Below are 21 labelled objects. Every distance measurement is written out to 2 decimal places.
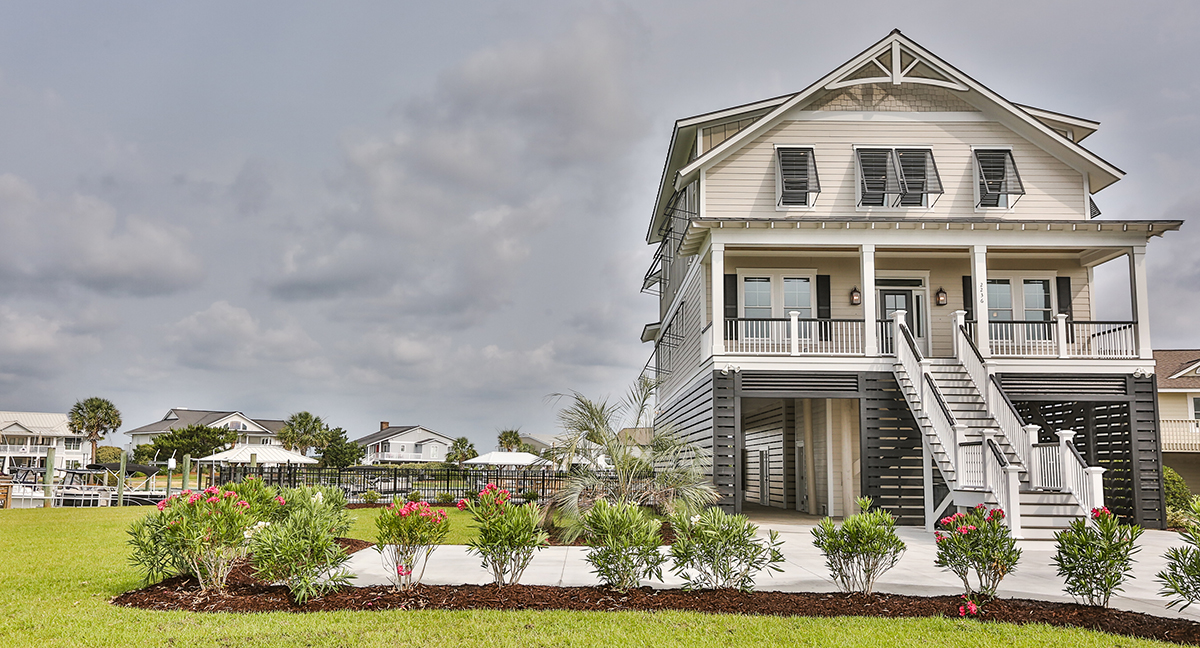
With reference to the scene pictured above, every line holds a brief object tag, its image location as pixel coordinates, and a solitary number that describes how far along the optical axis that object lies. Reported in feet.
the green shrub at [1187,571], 20.76
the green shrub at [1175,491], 64.91
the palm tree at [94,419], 225.15
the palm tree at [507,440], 218.18
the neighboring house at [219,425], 260.42
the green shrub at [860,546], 24.04
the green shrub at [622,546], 24.70
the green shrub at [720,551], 24.75
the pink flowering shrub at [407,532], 24.26
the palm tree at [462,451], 223.71
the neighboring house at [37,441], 224.53
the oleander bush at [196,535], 23.84
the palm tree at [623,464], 43.19
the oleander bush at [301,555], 23.07
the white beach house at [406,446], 270.87
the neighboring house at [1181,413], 95.96
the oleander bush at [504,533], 24.68
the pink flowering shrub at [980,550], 23.73
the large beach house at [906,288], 52.80
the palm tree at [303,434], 217.77
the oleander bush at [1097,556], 22.52
